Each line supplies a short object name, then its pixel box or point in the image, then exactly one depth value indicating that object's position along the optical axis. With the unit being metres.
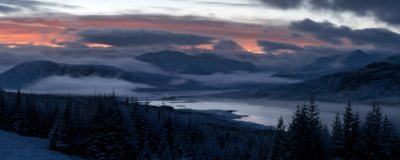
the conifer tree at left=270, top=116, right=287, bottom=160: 39.94
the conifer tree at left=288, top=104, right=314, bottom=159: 39.44
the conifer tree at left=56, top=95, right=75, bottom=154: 55.81
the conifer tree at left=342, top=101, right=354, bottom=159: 39.41
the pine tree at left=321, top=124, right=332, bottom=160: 42.44
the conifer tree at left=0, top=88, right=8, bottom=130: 72.86
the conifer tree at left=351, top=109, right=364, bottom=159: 37.85
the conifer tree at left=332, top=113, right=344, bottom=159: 39.83
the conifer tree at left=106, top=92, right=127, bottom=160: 50.41
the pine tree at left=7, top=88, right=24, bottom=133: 69.88
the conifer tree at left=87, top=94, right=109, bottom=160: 50.34
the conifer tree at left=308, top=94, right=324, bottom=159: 40.72
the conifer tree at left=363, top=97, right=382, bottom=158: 37.06
